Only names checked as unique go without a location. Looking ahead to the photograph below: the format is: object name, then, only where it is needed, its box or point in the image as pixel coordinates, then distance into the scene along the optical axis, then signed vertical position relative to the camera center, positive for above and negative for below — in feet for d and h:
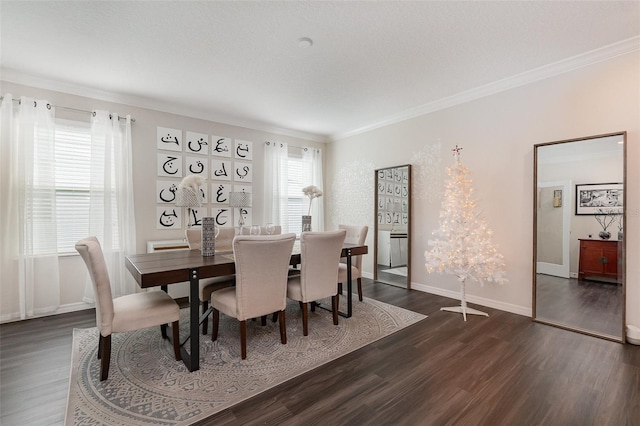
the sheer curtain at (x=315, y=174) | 18.65 +2.39
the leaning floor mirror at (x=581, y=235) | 8.76 -0.82
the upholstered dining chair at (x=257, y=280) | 7.39 -1.92
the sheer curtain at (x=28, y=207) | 10.23 +0.12
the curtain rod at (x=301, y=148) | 18.09 +4.05
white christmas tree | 10.73 -1.32
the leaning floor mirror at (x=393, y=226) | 14.55 -0.87
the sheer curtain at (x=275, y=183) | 16.69 +1.60
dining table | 6.75 -1.53
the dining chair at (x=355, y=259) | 11.30 -2.21
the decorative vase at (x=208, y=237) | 8.98 -0.85
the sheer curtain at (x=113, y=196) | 11.76 +0.62
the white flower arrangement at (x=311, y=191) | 13.37 +0.91
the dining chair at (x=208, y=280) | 9.66 -2.50
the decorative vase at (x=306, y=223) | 12.38 -0.56
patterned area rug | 5.70 -4.00
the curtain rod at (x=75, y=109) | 11.23 +4.09
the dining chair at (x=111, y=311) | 6.45 -2.47
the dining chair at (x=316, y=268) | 8.91 -1.90
